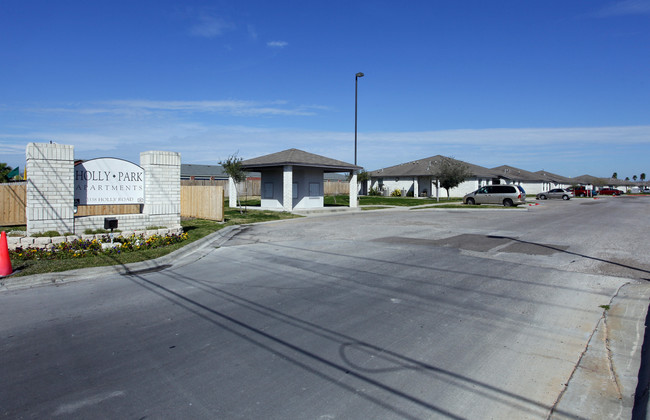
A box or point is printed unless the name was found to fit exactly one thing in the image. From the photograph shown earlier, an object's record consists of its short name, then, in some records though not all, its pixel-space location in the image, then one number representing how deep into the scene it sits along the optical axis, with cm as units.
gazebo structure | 2709
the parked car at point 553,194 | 5531
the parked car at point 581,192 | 6800
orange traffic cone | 879
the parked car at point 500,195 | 3484
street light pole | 3231
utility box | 1359
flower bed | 1090
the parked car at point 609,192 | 8669
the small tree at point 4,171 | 2791
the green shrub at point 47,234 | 1180
